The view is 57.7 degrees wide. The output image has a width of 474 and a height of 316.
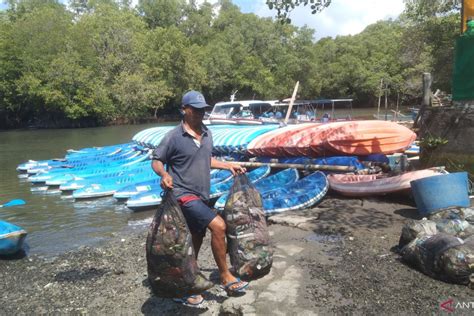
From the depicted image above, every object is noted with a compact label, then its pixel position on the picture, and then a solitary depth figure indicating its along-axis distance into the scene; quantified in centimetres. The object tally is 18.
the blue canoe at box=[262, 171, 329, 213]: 879
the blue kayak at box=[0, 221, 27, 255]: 782
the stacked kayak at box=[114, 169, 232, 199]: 1232
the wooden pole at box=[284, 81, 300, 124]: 2172
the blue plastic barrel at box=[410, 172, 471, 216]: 663
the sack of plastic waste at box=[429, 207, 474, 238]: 564
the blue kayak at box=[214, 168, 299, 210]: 1087
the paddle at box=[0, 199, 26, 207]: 1016
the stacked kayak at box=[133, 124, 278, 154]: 1396
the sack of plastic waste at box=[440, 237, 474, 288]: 467
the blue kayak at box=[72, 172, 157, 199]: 1352
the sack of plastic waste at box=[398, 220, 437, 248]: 559
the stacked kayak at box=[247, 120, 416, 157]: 1089
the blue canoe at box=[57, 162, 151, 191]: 1476
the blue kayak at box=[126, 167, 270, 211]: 1134
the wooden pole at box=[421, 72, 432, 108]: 1051
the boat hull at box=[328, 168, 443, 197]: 838
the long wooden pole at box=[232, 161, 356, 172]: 1041
